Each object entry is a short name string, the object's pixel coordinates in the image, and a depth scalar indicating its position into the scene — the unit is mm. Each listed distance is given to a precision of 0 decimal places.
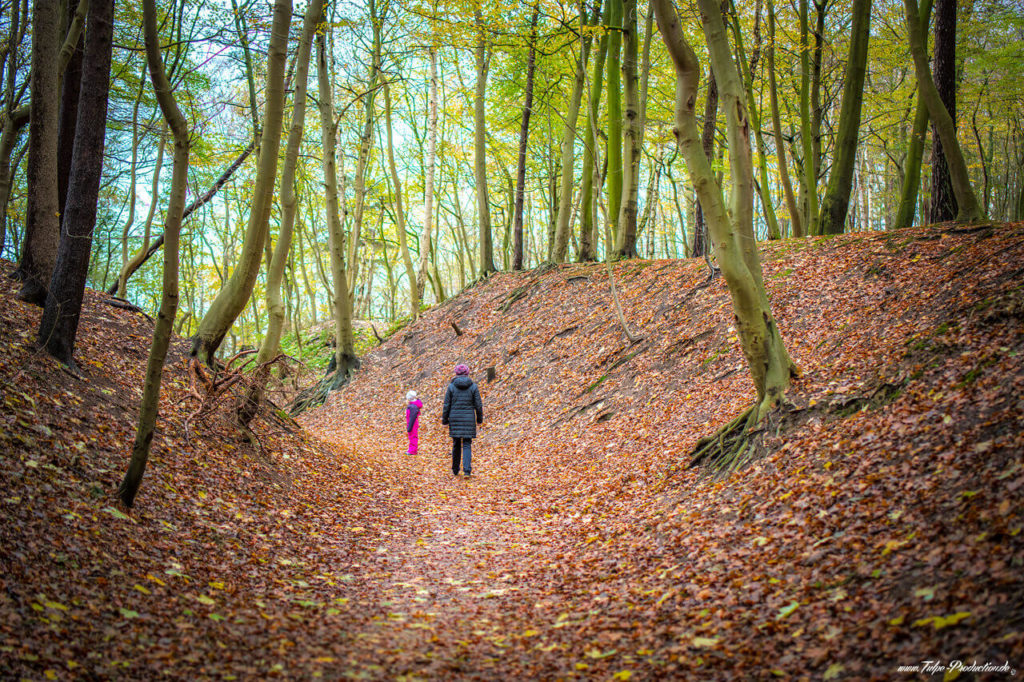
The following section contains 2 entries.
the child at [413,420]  11422
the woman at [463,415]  9680
